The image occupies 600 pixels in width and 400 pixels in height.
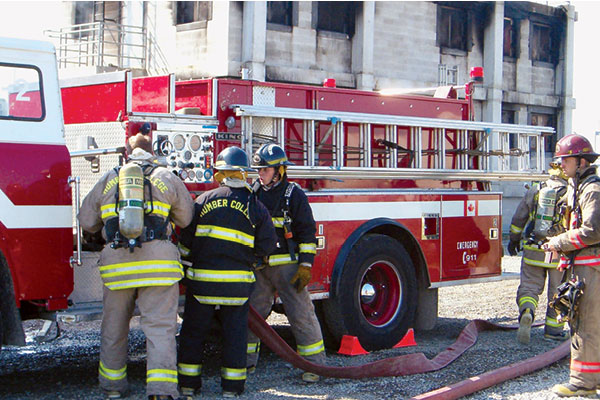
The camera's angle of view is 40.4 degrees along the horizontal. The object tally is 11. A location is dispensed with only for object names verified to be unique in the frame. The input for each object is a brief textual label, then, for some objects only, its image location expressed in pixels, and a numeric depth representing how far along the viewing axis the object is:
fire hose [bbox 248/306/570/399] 6.16
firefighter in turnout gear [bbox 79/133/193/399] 5.36
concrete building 20.14
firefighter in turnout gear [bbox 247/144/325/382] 6.32
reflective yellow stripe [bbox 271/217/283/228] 6.39
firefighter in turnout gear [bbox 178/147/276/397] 5.71
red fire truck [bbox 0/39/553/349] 5.51
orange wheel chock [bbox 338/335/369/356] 7.23
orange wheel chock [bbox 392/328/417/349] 7.77
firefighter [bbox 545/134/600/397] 5.95
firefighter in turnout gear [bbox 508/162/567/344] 7.87
